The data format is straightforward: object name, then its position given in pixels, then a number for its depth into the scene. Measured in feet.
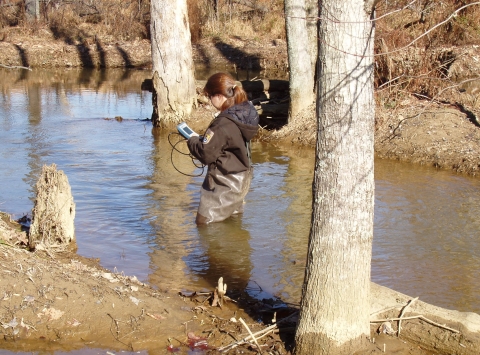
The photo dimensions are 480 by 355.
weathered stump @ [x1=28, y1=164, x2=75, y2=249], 20.38
